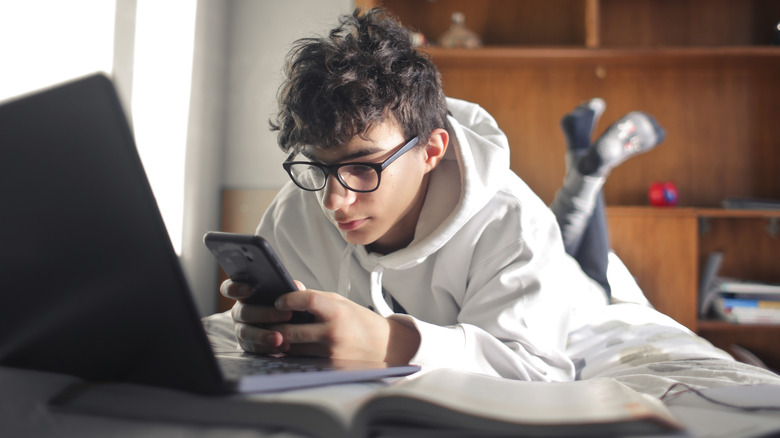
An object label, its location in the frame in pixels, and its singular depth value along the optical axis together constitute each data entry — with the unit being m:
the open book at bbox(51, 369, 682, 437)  0.31
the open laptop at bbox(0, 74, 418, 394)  0.35
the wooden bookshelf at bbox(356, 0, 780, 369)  2.11
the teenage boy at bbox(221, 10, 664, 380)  0.86
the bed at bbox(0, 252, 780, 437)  0.37
